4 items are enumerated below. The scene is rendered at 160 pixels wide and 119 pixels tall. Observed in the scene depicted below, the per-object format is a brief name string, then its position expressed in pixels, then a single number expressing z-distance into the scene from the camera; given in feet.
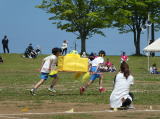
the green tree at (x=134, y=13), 276.21
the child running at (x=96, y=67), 79.97
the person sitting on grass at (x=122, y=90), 57.26
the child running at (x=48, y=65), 75.72
